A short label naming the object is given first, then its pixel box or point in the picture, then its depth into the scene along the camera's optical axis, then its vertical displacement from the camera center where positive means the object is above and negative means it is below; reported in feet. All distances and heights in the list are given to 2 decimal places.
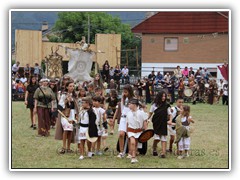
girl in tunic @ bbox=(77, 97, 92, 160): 37.35 -2.47
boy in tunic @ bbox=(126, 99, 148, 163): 36.60 -2.35
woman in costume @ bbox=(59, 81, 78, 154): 39.27 -1.97
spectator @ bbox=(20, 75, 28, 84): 86.64 +1.02
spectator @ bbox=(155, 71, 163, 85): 92.05 +1.35
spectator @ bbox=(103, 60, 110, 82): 92.84 +2.50
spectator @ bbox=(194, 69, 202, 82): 91.40 +1.89
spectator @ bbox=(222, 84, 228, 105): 84.64 -1.52
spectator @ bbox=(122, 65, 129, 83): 92.68 +2.18
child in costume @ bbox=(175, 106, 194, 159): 38.45 -3.07
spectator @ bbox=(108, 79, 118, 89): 83.63 +0.12
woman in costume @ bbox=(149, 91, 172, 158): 38.01 -2.21
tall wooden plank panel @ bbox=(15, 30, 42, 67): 92.99 +6.77
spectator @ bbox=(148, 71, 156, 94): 89.30 +1.17
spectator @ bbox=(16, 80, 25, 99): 85.56 -0.56
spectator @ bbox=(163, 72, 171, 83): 90.36 +1.33
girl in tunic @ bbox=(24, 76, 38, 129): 52.08 -0.72
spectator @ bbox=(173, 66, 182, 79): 91.71 +2.20
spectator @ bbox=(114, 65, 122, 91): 91.76 +1.82
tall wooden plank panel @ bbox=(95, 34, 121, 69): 102.94 +7.33
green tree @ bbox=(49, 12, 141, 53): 141.49 +16.16
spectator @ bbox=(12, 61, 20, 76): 86.23 +2.82
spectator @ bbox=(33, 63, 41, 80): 87.71 +2.66
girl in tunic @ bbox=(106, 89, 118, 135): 47.83 -1.60
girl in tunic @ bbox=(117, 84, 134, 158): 37.70 -1.81
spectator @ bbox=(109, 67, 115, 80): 92.32 +2.16
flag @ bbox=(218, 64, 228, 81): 86.79 +2.56
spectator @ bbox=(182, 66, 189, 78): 94.86 +2.45
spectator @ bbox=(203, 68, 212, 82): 92.94 +1.97
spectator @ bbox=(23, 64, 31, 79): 87.46 +2.39
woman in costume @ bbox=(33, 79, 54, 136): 47.34 -1.70
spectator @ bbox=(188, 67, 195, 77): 94.12 +2.28
